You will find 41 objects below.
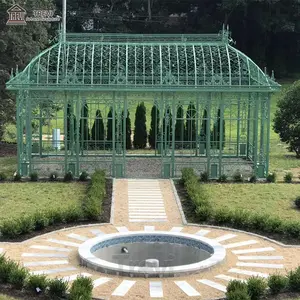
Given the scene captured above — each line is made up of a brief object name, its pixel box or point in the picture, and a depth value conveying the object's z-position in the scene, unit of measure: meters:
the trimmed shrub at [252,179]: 25.92
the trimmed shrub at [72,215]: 19.66
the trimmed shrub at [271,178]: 25.97
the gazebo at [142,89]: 26.30
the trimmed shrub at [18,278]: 13.80
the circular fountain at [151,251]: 15.57
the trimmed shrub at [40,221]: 18.75
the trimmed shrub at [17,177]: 25.67
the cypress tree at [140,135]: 34.88
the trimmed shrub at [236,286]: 13.02
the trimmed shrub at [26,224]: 18.22
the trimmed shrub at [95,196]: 19.89
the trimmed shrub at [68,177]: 25.69
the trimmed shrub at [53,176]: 25.84
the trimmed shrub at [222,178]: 25.81
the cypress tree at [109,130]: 33.86
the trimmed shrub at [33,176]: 25.61
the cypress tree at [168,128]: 26.58
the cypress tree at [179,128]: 33.28
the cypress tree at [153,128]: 34.53
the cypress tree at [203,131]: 32.23
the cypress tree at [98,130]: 33.57
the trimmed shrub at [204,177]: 25.83
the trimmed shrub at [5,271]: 14.09
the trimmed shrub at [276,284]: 13.67
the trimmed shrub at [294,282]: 13.84
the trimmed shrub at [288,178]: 25.94
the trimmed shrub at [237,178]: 25.92
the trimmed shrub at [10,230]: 17.92
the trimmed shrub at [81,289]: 12.59
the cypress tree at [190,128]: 32.05
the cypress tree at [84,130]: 29.52
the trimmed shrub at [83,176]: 25.72
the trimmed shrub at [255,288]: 13.28
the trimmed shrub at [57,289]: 13.24
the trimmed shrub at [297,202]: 21.75
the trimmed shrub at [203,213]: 19.89
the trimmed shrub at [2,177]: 25.67
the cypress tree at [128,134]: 34.41
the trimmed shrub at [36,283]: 13.51
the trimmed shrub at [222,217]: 19.59
